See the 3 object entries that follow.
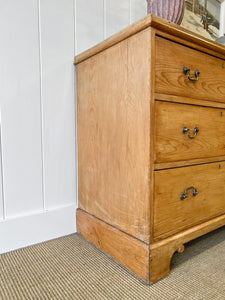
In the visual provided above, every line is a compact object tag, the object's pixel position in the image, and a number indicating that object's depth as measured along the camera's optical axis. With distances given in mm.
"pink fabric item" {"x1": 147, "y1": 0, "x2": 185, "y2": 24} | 895
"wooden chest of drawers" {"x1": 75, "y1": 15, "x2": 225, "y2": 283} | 690
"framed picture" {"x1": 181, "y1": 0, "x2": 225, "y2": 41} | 1447
